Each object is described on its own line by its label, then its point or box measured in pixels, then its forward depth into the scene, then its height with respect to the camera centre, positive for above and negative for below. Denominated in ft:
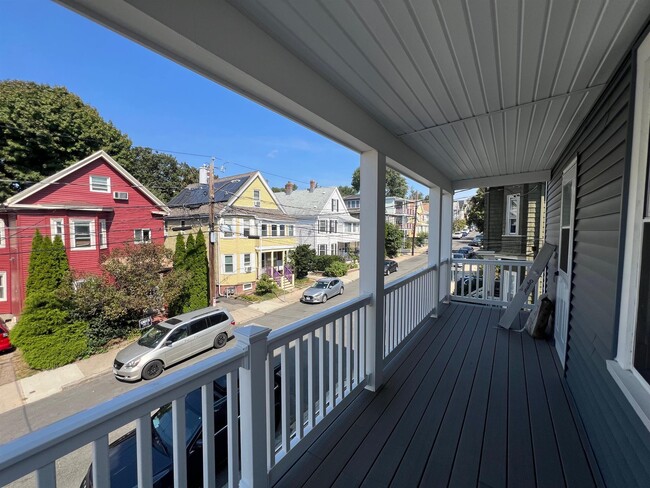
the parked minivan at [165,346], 14.03 -6.41
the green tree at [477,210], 48.93 +3.42
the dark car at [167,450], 6.61 -5.98
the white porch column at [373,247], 7.64 -0.54
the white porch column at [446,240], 16.38 -0.71
